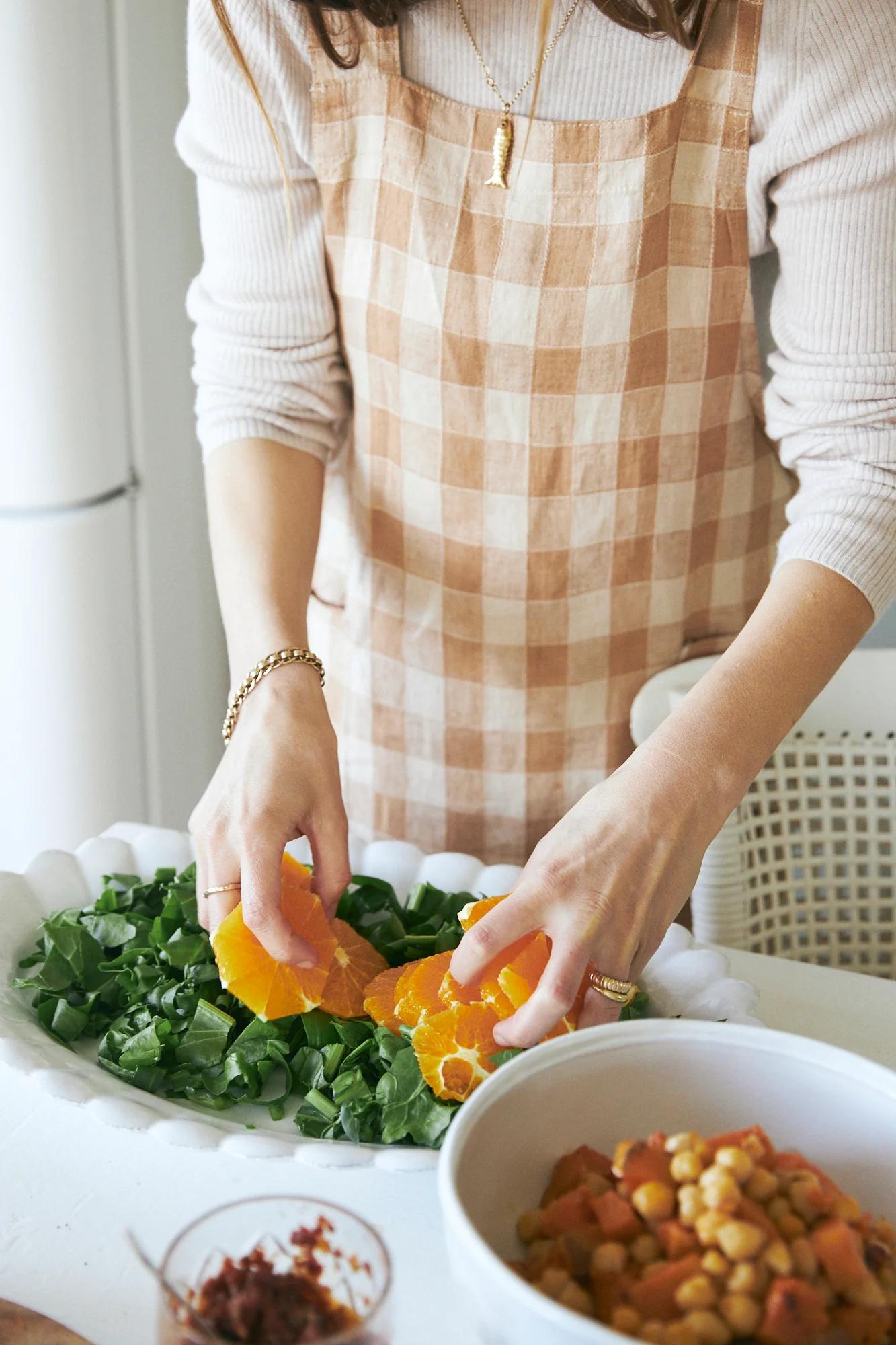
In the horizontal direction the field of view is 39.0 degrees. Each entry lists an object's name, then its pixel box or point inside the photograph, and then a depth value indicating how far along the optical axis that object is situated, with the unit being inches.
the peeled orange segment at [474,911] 30.9
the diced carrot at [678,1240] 18.6
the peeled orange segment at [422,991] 30.5
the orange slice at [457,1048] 28.4
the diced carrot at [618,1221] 19.6
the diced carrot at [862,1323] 18.4
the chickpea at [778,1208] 18.9
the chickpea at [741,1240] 17.8
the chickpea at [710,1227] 18.2
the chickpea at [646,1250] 19.2
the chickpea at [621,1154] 20.5
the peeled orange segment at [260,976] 31.3
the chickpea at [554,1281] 19.1
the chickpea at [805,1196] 19.1
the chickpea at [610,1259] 19.1
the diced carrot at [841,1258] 18.4
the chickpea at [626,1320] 18.1
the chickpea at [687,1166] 19.4
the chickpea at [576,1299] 18.9
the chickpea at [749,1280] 17.6
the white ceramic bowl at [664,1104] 22.3
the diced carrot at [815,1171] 19.5
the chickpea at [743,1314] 17.4
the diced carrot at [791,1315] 17.3
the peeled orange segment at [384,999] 31.5
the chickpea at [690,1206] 18.7
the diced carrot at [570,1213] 20.5
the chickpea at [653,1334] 17.9
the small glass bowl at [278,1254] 17.9
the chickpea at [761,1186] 19.0
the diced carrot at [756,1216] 18.4
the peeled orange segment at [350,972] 32.2
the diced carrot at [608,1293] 18.9
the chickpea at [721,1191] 18.4
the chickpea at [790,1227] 18.7
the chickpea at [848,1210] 19.2
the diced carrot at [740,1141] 20.1
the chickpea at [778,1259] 17.9
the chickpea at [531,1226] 21.3
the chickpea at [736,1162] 18.9
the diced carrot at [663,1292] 18.3
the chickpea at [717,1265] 17.9
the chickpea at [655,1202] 19.2
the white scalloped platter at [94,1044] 27.8
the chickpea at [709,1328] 17.6
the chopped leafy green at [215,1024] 29.1
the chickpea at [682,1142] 20.0
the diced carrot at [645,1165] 19.9
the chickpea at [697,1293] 17.8
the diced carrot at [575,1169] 22.1
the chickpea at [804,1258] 18.2
